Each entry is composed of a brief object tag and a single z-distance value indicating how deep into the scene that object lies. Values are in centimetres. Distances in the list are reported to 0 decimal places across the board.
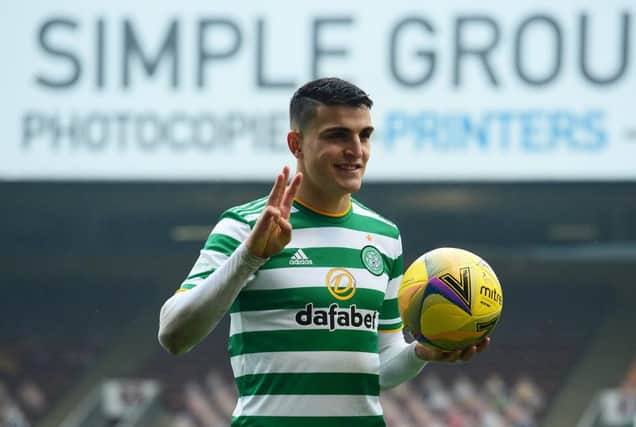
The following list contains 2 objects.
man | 676
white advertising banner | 3011
